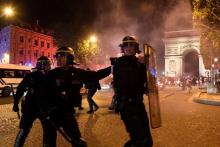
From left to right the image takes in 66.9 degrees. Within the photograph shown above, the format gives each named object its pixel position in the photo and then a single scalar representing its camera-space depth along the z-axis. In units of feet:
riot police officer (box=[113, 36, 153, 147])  6.51
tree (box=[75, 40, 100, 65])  84.75
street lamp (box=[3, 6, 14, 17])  30.93
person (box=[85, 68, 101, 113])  19.34
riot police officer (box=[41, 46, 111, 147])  6.90
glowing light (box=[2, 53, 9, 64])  89.85
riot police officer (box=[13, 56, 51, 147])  7.97
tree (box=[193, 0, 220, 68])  33.51
